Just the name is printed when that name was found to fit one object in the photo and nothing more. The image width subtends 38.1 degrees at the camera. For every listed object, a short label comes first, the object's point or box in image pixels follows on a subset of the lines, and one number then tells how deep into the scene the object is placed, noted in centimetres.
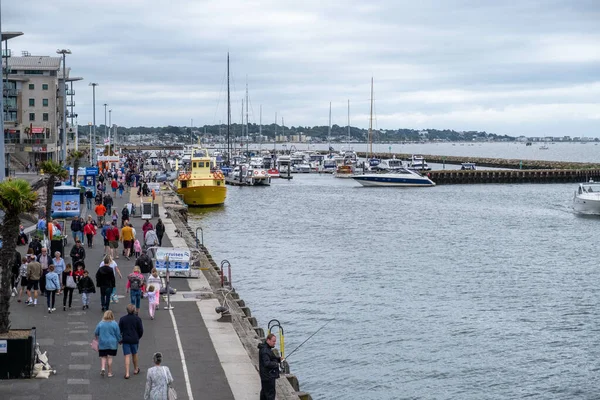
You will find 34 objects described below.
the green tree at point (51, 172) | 3592
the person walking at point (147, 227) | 3390
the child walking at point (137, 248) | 3181
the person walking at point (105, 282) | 2244
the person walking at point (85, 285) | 2228
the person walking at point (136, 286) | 2148
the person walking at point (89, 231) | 3488
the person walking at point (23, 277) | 2309
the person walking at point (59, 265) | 2317
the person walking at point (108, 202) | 4782
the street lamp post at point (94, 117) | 9656
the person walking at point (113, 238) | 3136
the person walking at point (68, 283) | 2245
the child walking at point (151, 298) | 2173
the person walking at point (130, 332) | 1683
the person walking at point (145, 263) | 2641
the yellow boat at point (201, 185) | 7444
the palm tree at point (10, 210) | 1748
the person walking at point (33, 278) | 2266
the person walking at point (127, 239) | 3238
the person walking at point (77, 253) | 2608
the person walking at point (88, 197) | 5239
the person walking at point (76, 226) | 3491
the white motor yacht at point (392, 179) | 11300
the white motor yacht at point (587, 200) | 7406
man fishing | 1481
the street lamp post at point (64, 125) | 5561
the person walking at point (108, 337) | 1669
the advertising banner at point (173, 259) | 2789
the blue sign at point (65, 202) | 4006
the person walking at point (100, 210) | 4031
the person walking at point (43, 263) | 2344
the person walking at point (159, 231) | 3672
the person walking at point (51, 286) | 2184
